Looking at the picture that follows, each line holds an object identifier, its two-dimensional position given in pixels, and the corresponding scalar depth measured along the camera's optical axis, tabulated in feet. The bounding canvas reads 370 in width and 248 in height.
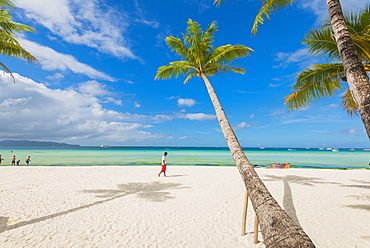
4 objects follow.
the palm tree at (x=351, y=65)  7.82
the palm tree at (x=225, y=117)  5.67
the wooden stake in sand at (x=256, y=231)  12.10
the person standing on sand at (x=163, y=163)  40.03
